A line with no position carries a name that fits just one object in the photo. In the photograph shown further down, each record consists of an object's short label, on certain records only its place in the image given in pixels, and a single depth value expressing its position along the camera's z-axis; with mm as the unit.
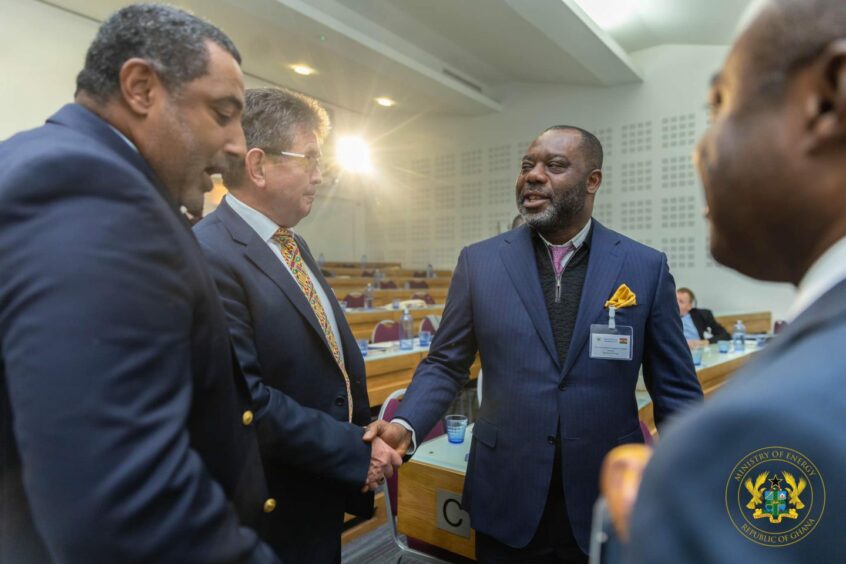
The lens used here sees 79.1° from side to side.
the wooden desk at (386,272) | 10498
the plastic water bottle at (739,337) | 5098
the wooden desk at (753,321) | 7461
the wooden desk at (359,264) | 11847
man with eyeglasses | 1260
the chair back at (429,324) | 5367
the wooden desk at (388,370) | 3836
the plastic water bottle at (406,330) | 4727
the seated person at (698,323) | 5371
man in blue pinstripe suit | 1407
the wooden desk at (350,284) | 7805
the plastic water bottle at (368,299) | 6648
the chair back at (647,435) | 1810
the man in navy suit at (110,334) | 604
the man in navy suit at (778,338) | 395
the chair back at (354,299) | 6829
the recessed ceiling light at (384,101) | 10703
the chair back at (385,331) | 5012
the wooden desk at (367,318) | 5470
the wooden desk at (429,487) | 1791
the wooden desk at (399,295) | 7445
